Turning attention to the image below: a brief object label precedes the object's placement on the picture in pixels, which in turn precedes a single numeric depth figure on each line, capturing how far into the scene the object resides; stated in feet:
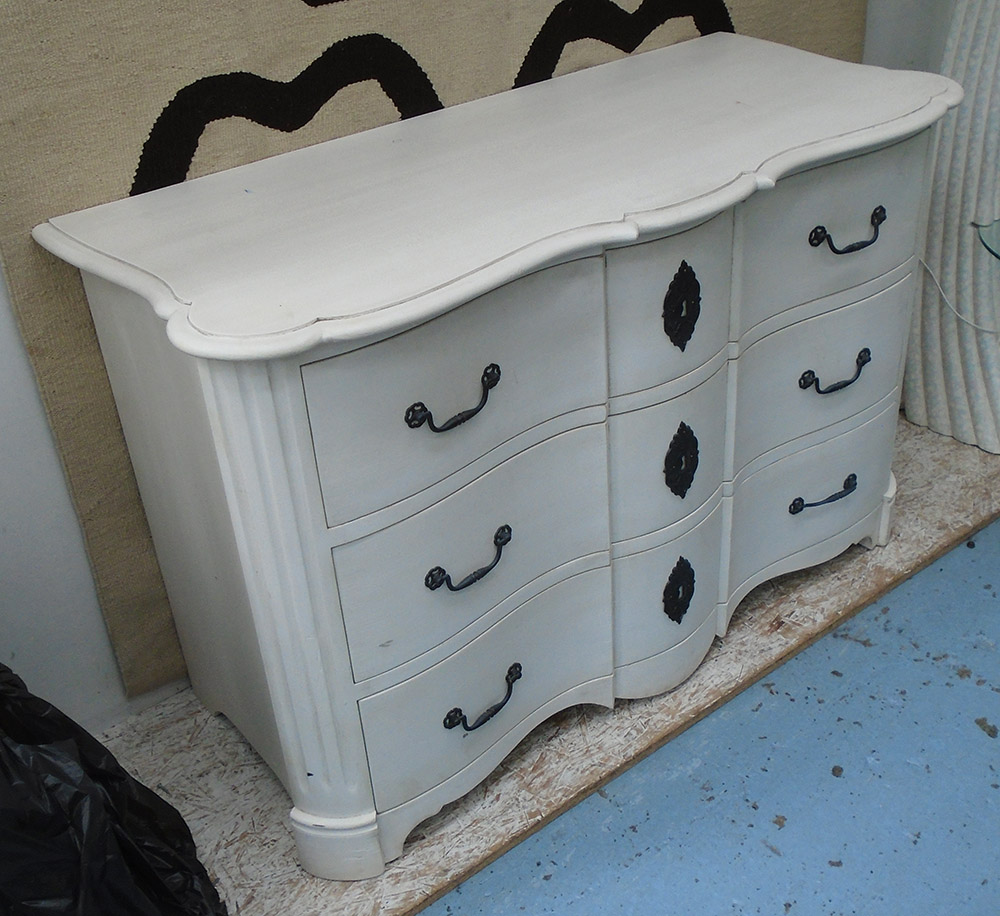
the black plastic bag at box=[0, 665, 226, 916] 3.55
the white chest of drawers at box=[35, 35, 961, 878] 3.78
